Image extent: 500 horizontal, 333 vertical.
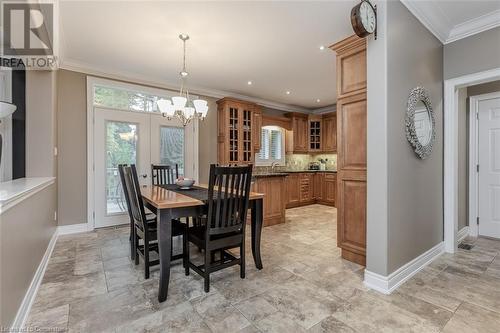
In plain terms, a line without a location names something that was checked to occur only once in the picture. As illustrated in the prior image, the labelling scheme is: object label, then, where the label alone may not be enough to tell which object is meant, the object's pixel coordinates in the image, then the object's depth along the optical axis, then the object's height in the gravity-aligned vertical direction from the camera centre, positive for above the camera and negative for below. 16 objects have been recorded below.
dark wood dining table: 2.02 -0.45
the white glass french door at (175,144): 4.52 +0.43
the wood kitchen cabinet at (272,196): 4.24 -0.57
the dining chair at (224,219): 2.12 -0.50
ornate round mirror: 2.37 +0.46
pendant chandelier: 2.98 +0.75
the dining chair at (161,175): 3.83 -0.15
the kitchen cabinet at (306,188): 6.42 -0.61
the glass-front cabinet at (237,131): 5.18 +0.79
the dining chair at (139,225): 2.31 -0.63
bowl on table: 3.07 -0.22
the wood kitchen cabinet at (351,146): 2.61 +0.22
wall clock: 2.03 +1.26
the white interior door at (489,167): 3.51 -0.03
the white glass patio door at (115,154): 4.02 +0.21
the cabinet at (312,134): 6.71 +0.91
